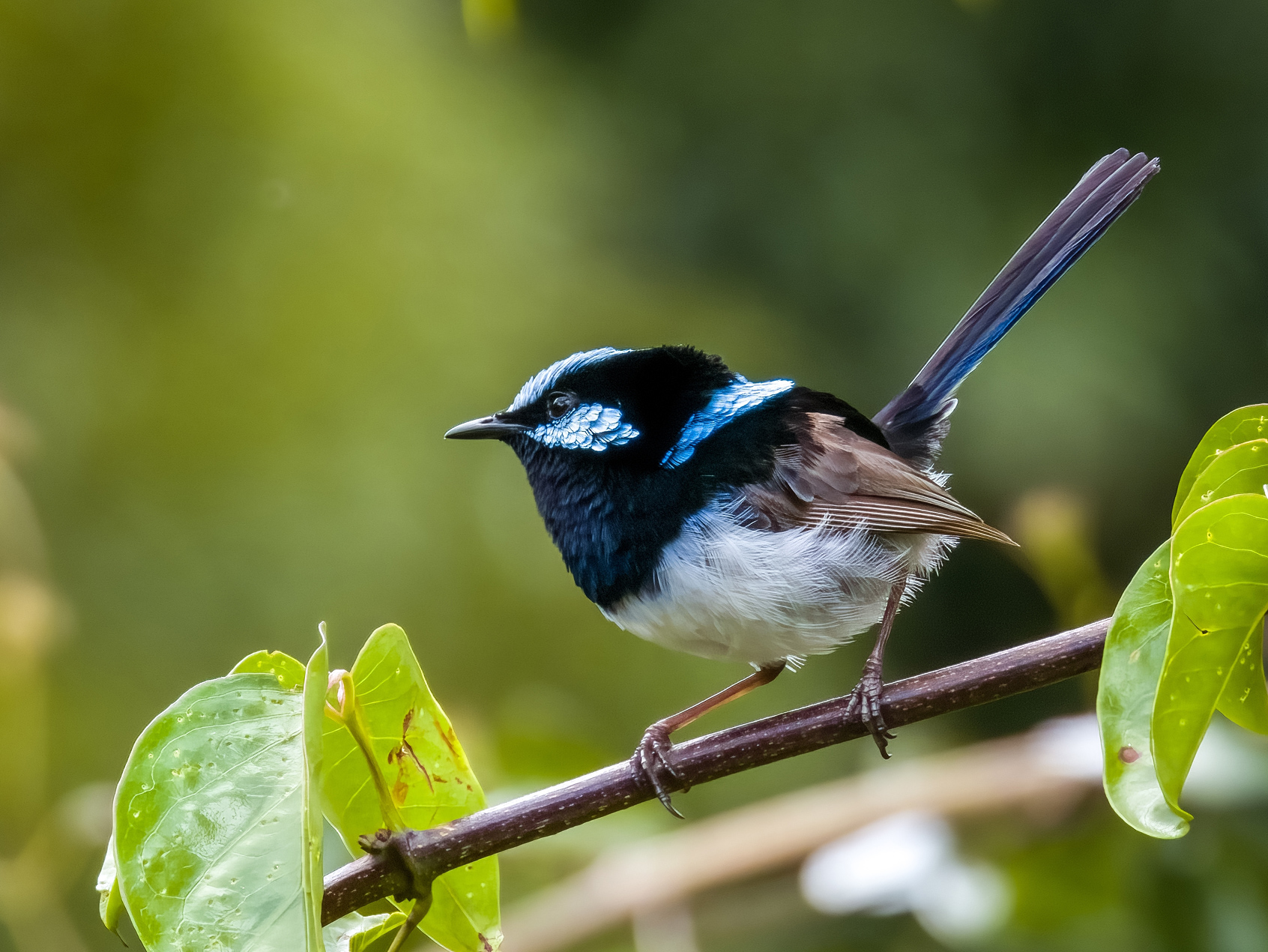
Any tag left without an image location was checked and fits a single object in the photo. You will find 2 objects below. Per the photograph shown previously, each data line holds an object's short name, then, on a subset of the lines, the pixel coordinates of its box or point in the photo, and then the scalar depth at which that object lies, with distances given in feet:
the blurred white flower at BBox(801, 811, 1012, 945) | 12.28
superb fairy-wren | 12.25
